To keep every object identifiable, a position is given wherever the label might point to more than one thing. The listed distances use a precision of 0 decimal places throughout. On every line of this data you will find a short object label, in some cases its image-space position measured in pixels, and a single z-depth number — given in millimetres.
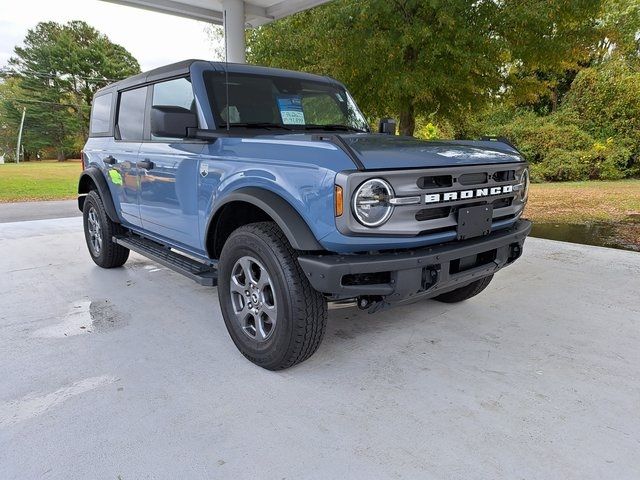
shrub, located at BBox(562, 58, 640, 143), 15344
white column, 6777
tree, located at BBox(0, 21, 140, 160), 36031
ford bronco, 2156
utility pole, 32997
